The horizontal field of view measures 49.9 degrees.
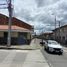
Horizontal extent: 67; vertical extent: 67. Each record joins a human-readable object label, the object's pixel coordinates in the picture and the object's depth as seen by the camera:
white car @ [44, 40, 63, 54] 8.50
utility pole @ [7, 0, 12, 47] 10.56
